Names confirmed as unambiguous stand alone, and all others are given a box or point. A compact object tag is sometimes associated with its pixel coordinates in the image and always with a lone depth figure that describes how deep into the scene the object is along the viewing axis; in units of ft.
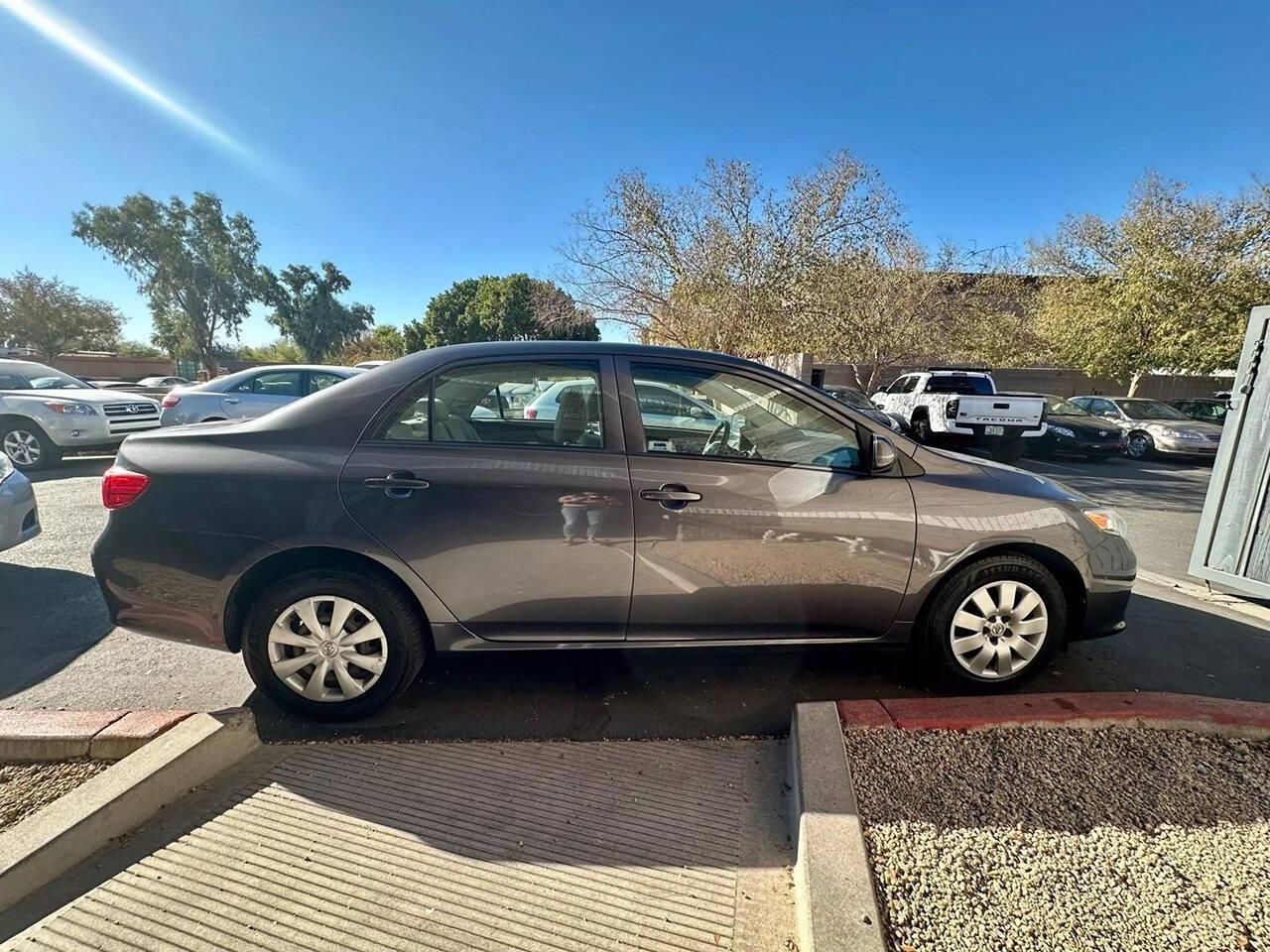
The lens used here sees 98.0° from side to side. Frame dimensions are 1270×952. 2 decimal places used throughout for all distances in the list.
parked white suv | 25.25
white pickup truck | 34.78
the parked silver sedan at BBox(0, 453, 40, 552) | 12.62
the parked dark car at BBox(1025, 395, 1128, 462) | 38.83
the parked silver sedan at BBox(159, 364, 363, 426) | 26.63
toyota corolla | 7.73
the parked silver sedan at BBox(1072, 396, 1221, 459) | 38.45
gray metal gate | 11.92
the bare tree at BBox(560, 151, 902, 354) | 49.29
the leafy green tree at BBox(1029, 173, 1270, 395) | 49.78
